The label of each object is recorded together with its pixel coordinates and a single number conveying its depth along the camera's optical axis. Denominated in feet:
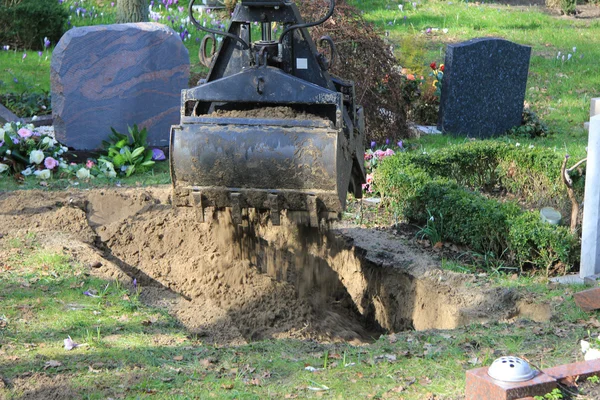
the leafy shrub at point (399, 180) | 48.57
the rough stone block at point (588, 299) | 35.65
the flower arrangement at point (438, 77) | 74.00
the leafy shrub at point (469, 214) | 44.21
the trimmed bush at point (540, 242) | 42.39
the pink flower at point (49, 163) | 57.21
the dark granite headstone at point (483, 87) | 70.03
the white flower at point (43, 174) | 56.44
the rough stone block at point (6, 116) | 65.40
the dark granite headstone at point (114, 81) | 62.64
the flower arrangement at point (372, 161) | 53.21
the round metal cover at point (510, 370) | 24.99
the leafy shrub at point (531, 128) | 71.00
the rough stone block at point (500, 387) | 24.63
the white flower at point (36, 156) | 57.41
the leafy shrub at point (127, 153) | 58.95
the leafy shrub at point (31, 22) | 90.02
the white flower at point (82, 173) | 56.85
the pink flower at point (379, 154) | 55.31
